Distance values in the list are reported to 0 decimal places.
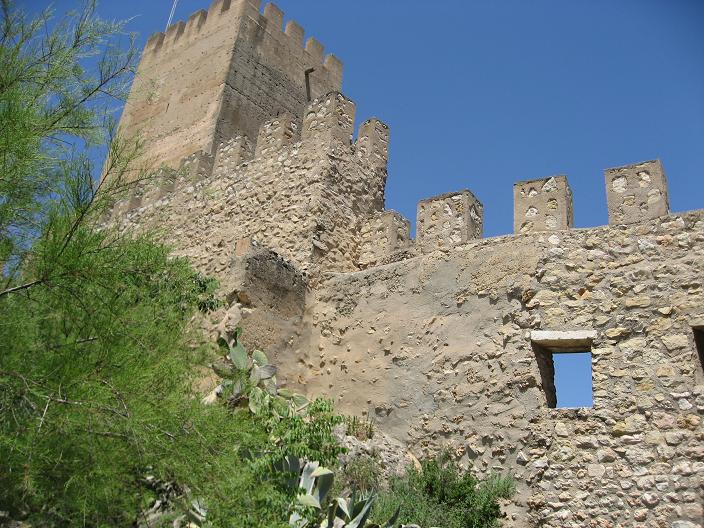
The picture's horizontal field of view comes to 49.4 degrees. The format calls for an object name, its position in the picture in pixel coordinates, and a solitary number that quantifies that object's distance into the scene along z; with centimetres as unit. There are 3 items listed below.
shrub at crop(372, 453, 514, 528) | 636
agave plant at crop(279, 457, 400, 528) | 527
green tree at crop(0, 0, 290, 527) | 432
